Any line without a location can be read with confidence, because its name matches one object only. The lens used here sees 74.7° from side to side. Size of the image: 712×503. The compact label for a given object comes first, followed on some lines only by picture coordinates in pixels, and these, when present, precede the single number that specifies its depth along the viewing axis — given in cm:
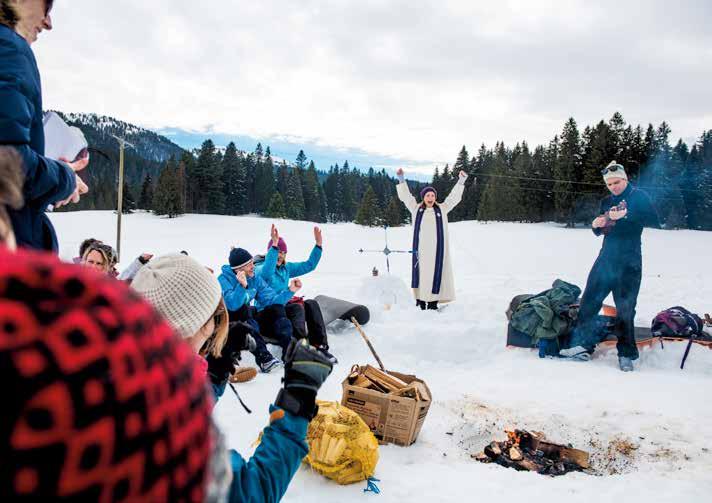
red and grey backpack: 557
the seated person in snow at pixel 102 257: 389
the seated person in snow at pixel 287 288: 561
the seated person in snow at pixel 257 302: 494
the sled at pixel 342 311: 659
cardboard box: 350
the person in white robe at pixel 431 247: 805
